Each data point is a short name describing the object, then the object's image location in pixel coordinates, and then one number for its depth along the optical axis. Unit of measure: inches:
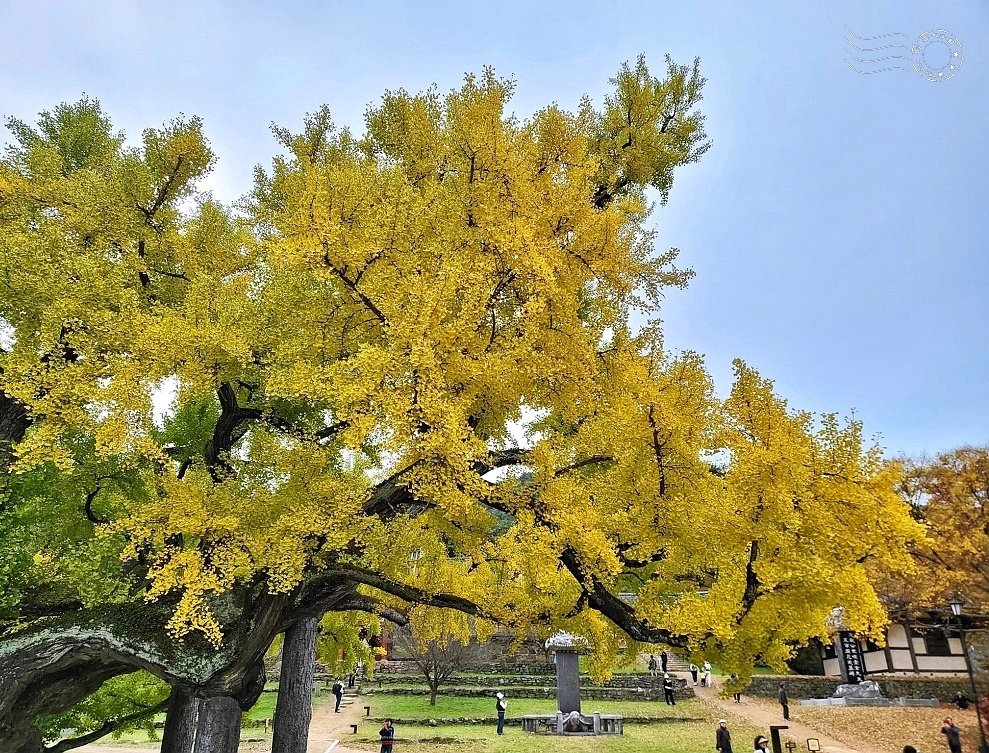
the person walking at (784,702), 704.4
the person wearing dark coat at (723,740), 472.1
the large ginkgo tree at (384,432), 200.1
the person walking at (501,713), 657.0
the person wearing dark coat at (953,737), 492.4
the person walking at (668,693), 792.3
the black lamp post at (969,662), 472.1
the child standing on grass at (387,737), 532.1
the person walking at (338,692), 840.9
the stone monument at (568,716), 634.8
